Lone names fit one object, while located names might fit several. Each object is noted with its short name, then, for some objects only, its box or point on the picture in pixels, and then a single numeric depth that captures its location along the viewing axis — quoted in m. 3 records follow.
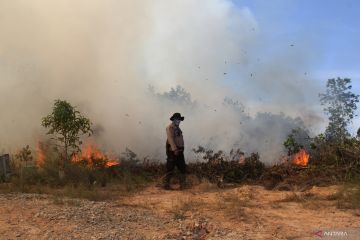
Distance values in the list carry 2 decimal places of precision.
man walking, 10.94
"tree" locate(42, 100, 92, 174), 12.07
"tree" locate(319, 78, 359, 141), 18.36
